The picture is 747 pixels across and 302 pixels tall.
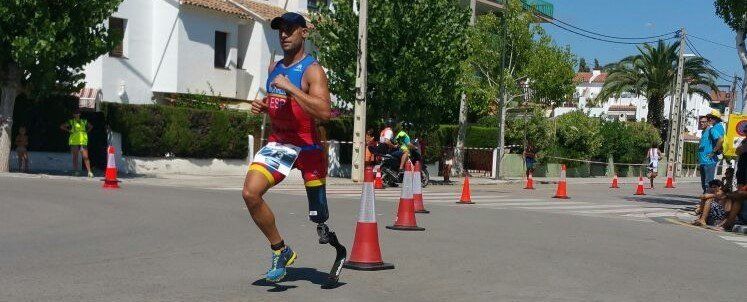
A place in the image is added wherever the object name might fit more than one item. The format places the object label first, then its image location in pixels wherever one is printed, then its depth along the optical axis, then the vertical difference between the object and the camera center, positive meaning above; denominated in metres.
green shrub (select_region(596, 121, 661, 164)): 48.75 +1.49
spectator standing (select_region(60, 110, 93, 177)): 22.61 +0.02
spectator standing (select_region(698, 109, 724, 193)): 18.11 +0.53
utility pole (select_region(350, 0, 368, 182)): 25.36 +1.54
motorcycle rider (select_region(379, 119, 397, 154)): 24.47 +0.30
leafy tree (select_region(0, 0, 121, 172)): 20.22 +1.91
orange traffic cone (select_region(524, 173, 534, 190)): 28.33 -0.63
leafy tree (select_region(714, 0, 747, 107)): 19.42 +3.19
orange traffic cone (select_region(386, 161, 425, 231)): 11.87 -0.74
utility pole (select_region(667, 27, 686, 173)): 49.44 +3.17
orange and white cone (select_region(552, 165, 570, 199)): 22.55 -0.62
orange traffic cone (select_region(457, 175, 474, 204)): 18.61 -0.74
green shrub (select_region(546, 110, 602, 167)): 43.09 +1.30
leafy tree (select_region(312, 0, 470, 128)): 27.06 +2.91
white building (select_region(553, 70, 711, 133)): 100.53 +7.35
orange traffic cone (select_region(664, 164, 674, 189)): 34.98 -0.48
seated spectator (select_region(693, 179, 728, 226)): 15.11 -0.54
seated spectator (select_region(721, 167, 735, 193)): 17.29 -0.05
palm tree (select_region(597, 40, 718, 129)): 56.88 +5.71
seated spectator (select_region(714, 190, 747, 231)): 14.06 -0.54
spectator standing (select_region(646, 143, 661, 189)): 35.38 +0.33
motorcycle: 24.31 -0.30
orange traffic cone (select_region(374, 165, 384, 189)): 23.18 -0.69
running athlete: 6.64 +0.09
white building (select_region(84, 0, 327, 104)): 31.69 +3.19
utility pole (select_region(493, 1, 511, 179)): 34.22 +1.54
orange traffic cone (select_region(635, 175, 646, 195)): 27.58 -0.60
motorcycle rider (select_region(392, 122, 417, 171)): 24.16 +0.20
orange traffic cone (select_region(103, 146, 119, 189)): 18.03 -0.70
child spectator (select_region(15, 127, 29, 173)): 22.47 -0.41
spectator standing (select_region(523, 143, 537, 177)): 34.59 +0.12
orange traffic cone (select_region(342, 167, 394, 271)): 8.20 -0.75
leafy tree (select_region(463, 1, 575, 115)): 36.22 +3.92
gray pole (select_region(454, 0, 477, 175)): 34.56 +0.78
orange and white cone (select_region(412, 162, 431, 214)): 13.97 -0.60
